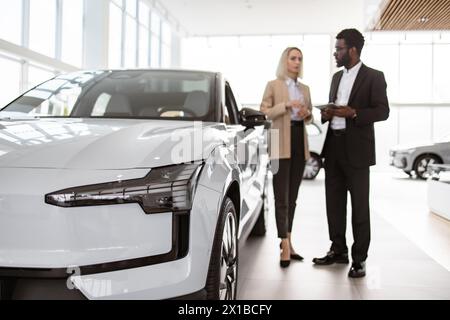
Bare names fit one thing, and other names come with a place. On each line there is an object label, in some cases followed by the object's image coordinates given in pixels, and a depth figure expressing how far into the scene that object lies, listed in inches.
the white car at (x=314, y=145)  438.6
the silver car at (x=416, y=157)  443.8
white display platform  230.2
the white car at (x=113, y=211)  56.8
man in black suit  131.3
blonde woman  140.0
